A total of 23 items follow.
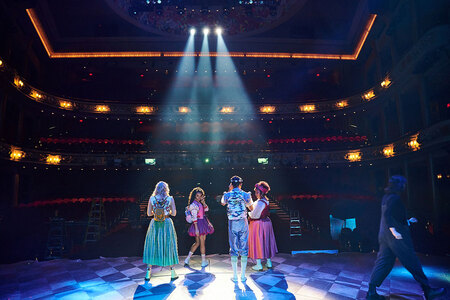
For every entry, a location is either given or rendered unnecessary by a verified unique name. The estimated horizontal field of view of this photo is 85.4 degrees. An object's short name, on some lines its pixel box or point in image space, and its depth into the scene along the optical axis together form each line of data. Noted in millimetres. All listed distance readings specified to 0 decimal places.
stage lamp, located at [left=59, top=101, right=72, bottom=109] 16219
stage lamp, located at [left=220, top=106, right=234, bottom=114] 18859
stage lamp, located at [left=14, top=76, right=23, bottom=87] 12108
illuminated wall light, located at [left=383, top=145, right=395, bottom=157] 12594
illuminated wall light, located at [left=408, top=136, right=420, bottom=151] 10214
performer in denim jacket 4480
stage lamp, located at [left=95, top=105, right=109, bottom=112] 17586
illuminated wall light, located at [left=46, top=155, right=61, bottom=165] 14266
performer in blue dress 4539
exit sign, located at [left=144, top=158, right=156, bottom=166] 16341
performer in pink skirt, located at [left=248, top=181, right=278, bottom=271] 5016
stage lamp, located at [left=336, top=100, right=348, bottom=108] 17388
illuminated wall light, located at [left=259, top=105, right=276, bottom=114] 18750
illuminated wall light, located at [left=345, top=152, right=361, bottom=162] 15094
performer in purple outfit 5477
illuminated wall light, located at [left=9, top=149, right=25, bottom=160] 11787
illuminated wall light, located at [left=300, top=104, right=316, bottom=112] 18328
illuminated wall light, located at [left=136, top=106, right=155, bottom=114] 18391
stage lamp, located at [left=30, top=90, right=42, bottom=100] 14110
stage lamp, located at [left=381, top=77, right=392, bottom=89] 12862
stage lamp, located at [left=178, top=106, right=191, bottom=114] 18750
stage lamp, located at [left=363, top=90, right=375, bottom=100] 15317
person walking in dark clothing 3375
